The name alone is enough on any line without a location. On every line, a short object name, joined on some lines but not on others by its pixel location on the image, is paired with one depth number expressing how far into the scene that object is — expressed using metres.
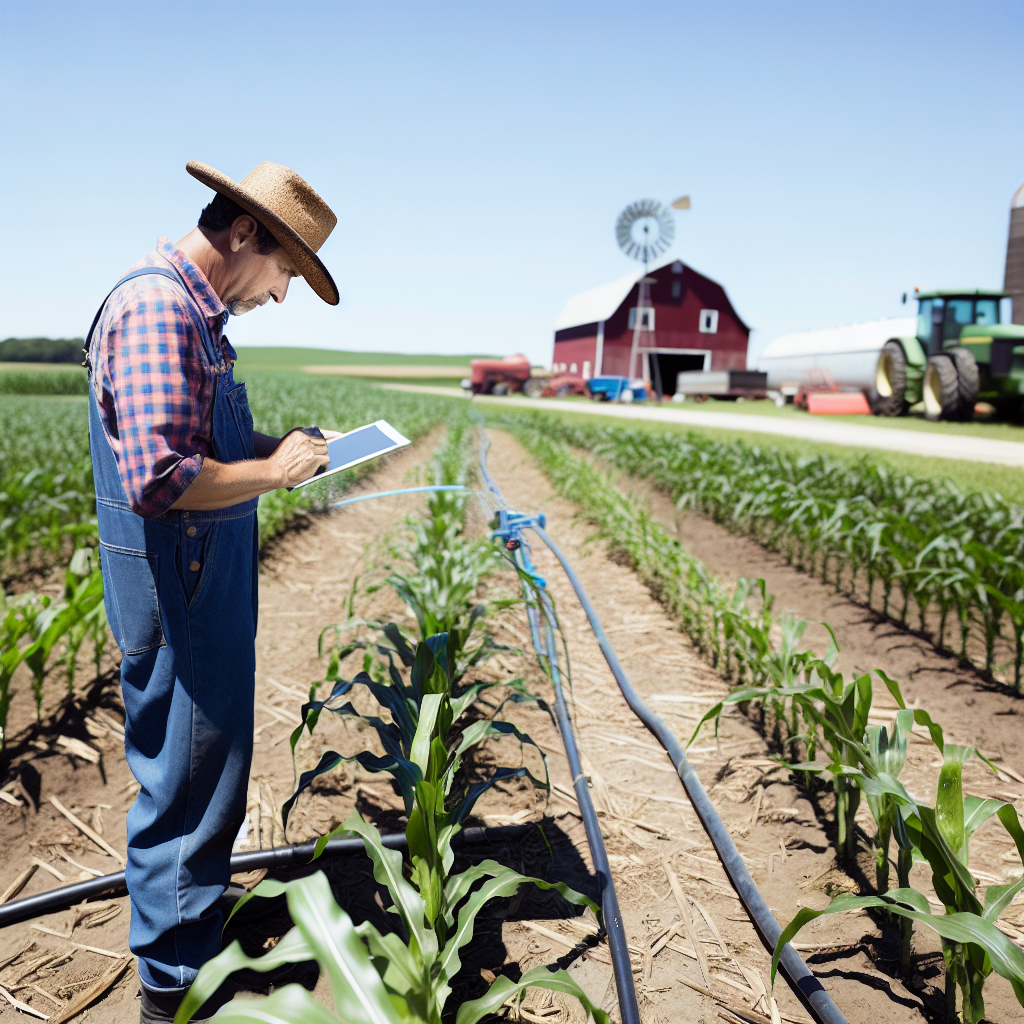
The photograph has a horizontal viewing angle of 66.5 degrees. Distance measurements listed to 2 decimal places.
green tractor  14.39
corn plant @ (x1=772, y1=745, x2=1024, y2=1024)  1.41
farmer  1.53
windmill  32.47
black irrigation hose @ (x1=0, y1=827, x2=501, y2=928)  2.08
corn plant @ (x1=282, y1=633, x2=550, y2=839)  1.83
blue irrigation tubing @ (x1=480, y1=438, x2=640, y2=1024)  1.74
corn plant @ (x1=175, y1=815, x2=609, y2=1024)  1.12
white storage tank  20.03
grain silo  24.48
